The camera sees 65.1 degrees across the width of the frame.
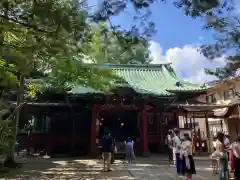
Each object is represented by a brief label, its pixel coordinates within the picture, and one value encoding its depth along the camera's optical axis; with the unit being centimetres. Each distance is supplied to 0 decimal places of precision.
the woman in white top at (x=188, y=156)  577
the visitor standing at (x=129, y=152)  1033
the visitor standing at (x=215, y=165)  733
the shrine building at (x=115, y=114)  1215
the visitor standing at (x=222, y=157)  562
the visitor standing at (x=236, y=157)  519
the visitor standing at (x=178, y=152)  661
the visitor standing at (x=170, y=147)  919
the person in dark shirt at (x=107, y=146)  750
